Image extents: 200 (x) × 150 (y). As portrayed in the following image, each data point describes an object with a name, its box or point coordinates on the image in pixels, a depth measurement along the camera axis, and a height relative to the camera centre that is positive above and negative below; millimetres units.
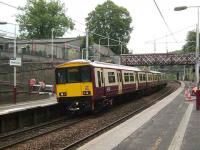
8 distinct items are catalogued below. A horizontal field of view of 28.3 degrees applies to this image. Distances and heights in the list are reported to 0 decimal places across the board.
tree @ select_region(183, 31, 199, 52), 111750 +13582
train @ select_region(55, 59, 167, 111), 19875 -13
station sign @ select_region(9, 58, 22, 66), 27672 +1654
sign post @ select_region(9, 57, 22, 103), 27722 +1641
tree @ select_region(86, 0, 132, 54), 91688 +14774
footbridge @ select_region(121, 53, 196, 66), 73056 +4746
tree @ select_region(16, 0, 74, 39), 79812 +13141
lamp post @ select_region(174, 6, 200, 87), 33556 +2298
